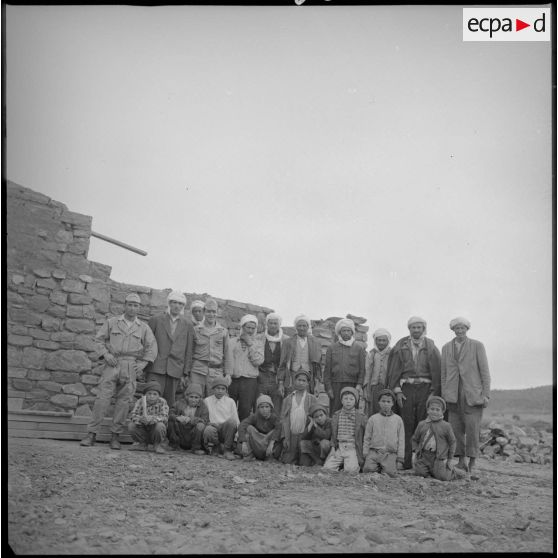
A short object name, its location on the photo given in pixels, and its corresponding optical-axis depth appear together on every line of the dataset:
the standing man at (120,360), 6.34
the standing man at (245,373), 6.91
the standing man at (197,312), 7.43
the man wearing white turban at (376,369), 6.80
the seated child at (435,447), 5.96
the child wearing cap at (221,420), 6.31
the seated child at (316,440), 6.18
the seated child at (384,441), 5.99
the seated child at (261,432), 6.25
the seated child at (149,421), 6.20
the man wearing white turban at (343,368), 6.87
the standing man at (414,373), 6.51
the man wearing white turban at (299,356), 7.08
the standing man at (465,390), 6.36
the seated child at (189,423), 6.31
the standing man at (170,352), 6.77
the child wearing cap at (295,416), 6.23
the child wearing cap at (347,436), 6.04
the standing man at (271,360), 7.03
